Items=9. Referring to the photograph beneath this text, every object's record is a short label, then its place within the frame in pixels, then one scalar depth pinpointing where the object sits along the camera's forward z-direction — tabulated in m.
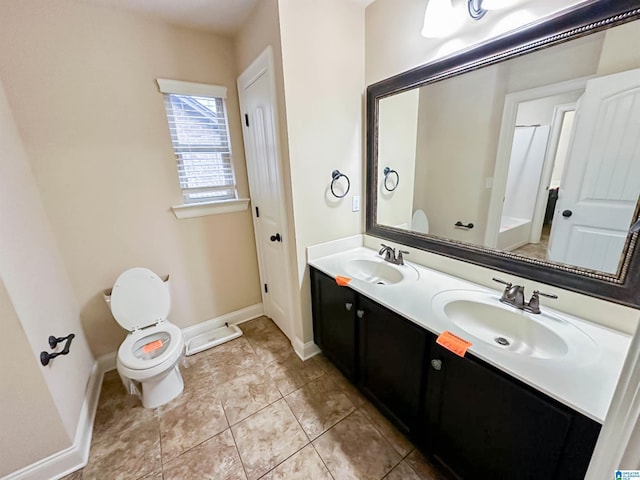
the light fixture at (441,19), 1.22
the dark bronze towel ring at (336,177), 1.79
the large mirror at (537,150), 0.91
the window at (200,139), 1.91
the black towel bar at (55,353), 1.20
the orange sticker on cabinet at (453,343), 0.92
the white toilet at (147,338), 1.54
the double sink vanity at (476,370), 0.77
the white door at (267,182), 1.70
